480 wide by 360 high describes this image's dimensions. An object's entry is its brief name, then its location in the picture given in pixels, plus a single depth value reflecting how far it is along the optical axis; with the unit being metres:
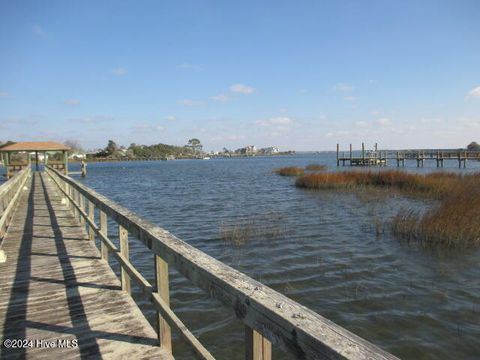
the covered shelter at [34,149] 37.28
